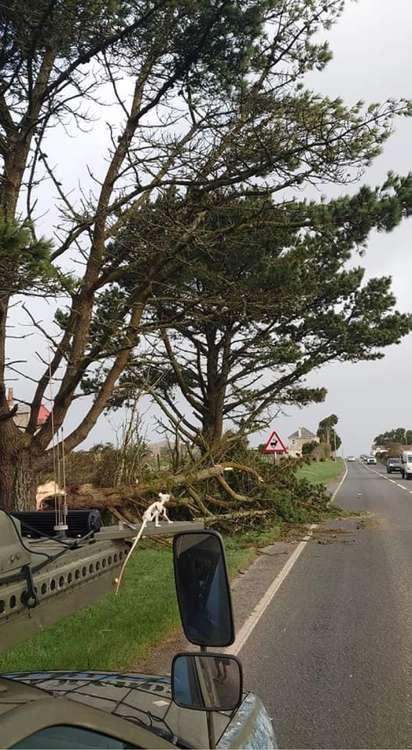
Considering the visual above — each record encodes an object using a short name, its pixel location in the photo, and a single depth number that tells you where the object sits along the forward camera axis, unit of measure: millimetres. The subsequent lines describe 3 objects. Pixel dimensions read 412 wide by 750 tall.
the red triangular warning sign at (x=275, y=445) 22544
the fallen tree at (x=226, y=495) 13695
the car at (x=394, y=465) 69250
